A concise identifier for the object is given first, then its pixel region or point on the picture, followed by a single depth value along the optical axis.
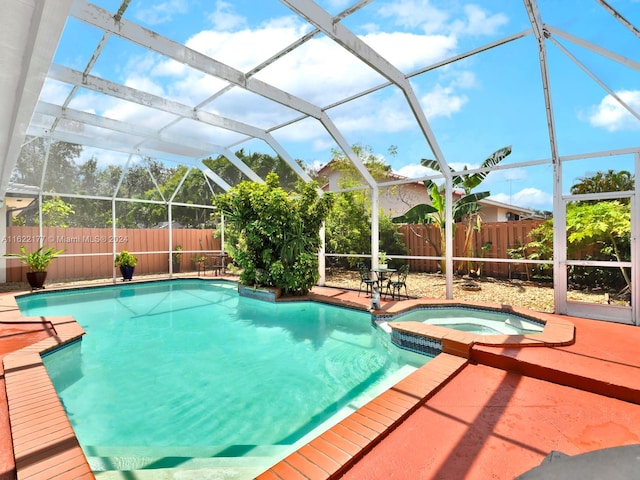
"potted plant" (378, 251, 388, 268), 11.16
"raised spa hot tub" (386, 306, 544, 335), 6.23
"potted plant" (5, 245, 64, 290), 10.12
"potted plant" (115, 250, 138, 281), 11.99
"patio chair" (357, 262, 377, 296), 9.15
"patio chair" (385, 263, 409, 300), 8.33
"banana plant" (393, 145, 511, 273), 9.26
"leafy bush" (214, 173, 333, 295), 9.27
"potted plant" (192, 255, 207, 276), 14.27
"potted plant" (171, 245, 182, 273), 14.42
